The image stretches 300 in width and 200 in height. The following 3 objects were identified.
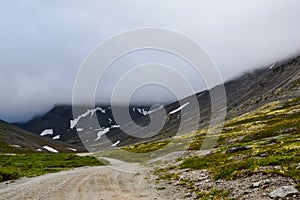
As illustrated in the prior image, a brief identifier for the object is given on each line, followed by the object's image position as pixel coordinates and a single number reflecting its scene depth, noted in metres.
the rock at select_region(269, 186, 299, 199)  15.72
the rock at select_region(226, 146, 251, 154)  43.34
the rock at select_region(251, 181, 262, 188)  18.62
